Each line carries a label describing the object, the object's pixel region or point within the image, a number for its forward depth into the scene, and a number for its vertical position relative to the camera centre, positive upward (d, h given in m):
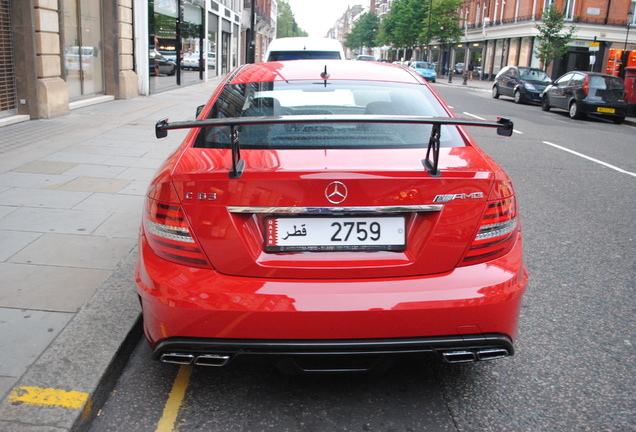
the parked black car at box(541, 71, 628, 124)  19.84 -0.51
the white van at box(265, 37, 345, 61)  12.33 +0.33
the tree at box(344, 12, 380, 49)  121.44 +7.82
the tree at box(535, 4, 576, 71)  39.16 +2.48
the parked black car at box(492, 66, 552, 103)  25.82 -0.27
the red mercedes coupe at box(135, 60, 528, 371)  2.48 -0.78
